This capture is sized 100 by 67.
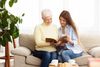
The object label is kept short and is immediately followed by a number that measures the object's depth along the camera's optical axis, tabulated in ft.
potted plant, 8.98
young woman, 13.15
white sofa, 12.95
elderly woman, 13.15
